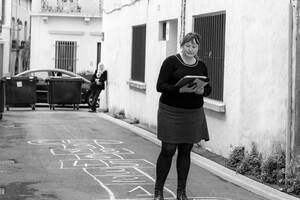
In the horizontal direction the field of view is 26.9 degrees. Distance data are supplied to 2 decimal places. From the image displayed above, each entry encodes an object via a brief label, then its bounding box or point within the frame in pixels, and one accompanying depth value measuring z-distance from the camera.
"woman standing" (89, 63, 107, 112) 21.02
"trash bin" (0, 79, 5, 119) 16.42
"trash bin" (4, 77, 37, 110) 20.94
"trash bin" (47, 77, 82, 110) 21.45
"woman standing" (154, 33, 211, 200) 6.82
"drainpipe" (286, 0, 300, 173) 7.75
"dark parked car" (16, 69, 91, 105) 22.81
